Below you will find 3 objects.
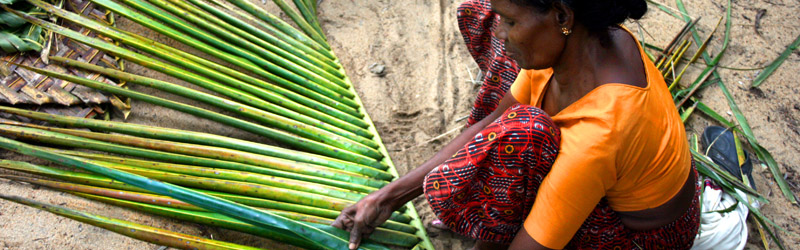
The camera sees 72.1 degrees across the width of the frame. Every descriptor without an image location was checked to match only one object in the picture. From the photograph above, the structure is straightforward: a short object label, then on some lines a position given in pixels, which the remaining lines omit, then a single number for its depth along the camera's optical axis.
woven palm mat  1.89
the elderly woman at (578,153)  1.24
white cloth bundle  1.88
